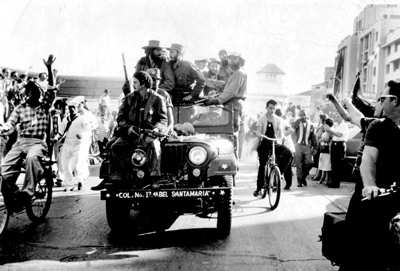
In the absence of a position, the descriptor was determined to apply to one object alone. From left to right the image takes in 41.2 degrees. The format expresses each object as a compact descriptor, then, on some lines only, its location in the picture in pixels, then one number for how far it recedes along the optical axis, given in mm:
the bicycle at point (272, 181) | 9258
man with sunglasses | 3660
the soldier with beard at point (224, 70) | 13297
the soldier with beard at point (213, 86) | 11508
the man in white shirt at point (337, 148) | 13469
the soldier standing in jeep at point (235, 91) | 9712
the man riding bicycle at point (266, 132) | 10633
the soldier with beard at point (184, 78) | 10055
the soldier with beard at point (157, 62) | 10008
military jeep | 6441
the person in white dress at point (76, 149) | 11906
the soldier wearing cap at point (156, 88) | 7668
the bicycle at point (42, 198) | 7528
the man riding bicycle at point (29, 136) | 7133
